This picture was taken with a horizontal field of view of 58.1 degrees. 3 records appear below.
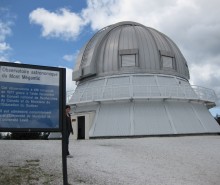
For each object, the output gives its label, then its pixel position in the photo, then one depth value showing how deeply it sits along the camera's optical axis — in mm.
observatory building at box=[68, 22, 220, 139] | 14093
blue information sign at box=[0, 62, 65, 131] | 4121
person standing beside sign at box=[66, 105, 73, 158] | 6576
